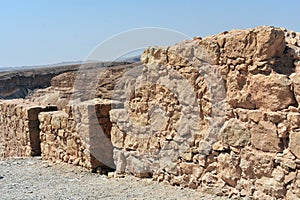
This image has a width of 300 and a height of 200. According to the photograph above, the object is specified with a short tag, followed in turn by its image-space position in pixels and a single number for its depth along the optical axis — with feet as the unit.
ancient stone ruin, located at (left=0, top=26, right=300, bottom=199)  12.67
